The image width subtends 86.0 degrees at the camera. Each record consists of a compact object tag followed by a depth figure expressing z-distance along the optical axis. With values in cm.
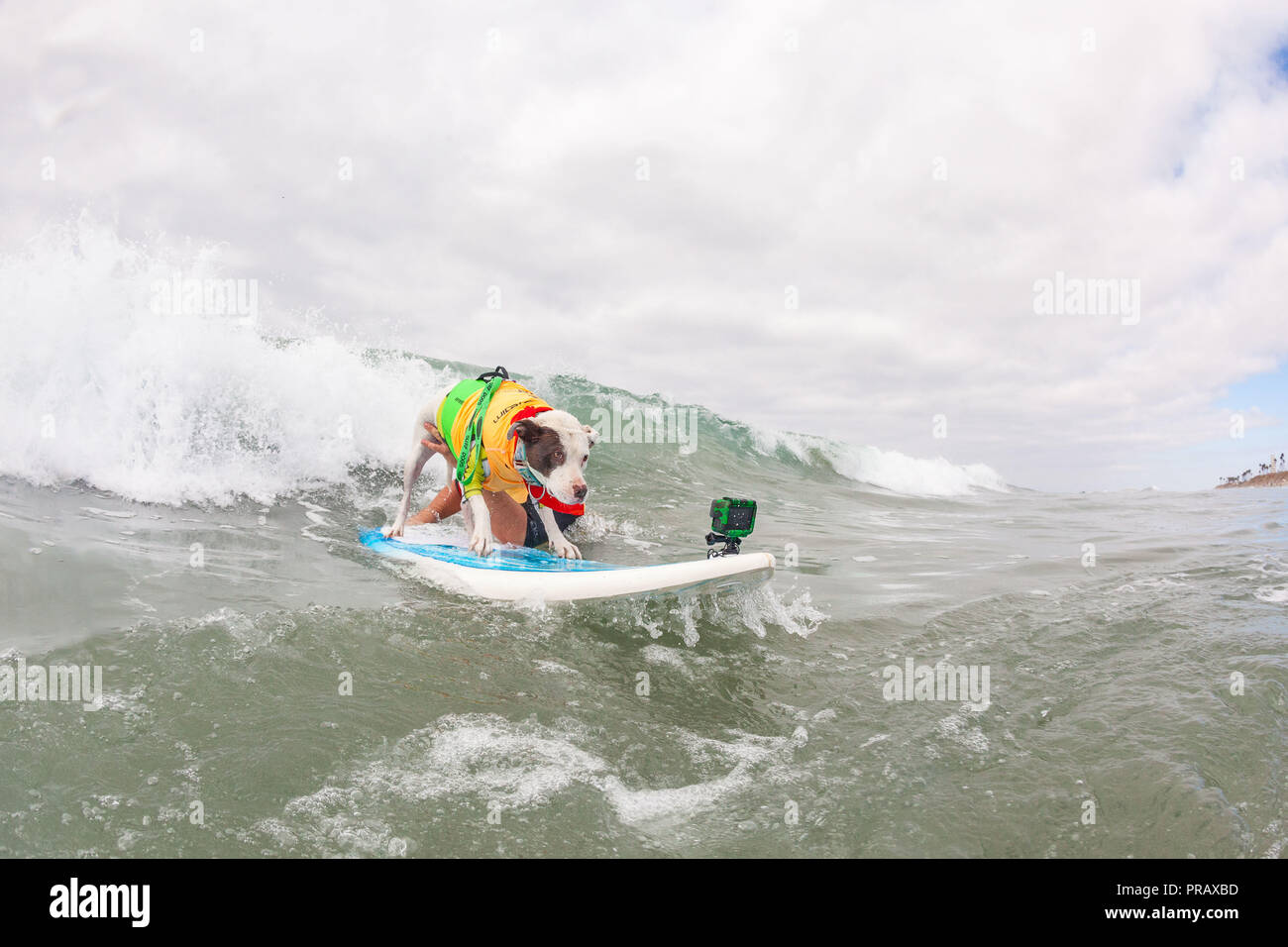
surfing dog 538
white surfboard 449
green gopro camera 474
